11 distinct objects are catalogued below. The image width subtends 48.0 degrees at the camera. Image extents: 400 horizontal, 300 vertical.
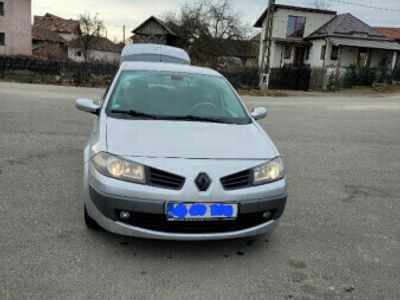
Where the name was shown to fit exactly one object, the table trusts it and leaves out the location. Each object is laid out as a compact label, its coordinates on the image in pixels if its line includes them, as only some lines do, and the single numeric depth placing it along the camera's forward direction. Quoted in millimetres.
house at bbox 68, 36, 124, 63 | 62062
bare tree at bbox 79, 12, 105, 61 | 61125
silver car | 3387
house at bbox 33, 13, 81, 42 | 72750
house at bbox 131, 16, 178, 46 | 51969
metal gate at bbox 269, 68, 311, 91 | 31219
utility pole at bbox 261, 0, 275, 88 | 27009
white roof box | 11133
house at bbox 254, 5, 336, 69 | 44312
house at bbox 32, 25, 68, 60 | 58469
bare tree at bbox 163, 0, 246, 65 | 48825
